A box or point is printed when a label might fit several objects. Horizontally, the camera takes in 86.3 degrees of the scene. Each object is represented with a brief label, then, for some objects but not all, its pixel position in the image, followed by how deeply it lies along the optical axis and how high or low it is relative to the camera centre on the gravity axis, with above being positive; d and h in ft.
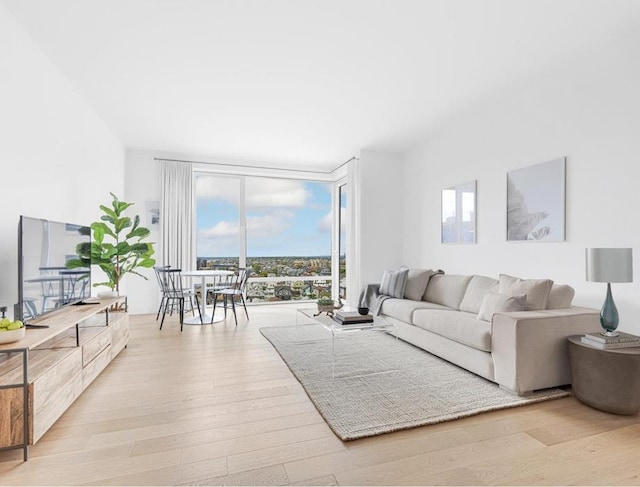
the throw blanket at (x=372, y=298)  14.96 -2.28
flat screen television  7.41 -0.48
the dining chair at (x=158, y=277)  15.97 -1.43
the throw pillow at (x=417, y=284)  14.69 -1.58
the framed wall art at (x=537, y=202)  10.82 +1.54
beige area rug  7.09 -3.55
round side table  7.08 -2.79
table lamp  7.53 -0.49
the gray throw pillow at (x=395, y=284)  14.85 -1.59
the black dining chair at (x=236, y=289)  16.44 -2.10
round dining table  16.13 -3.21
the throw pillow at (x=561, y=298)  9.50 -1.40
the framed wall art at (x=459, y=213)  14.47 +1.52
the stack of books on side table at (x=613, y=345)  7.41 -2.13
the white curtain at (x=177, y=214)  19.08 +1.88
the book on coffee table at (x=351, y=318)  10.65 -2.24
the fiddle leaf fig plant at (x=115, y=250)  12.69 -0.10
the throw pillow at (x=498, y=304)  9.26 -1.59
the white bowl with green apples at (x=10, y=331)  6.20 -1.55
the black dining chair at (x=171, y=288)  15.39 -2.00
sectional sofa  8.16 -2.25
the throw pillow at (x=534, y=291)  9.40 -1.22
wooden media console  5.75 -2.47
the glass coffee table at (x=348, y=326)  10.28 -2.42
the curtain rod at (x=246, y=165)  19.33 +5.00
